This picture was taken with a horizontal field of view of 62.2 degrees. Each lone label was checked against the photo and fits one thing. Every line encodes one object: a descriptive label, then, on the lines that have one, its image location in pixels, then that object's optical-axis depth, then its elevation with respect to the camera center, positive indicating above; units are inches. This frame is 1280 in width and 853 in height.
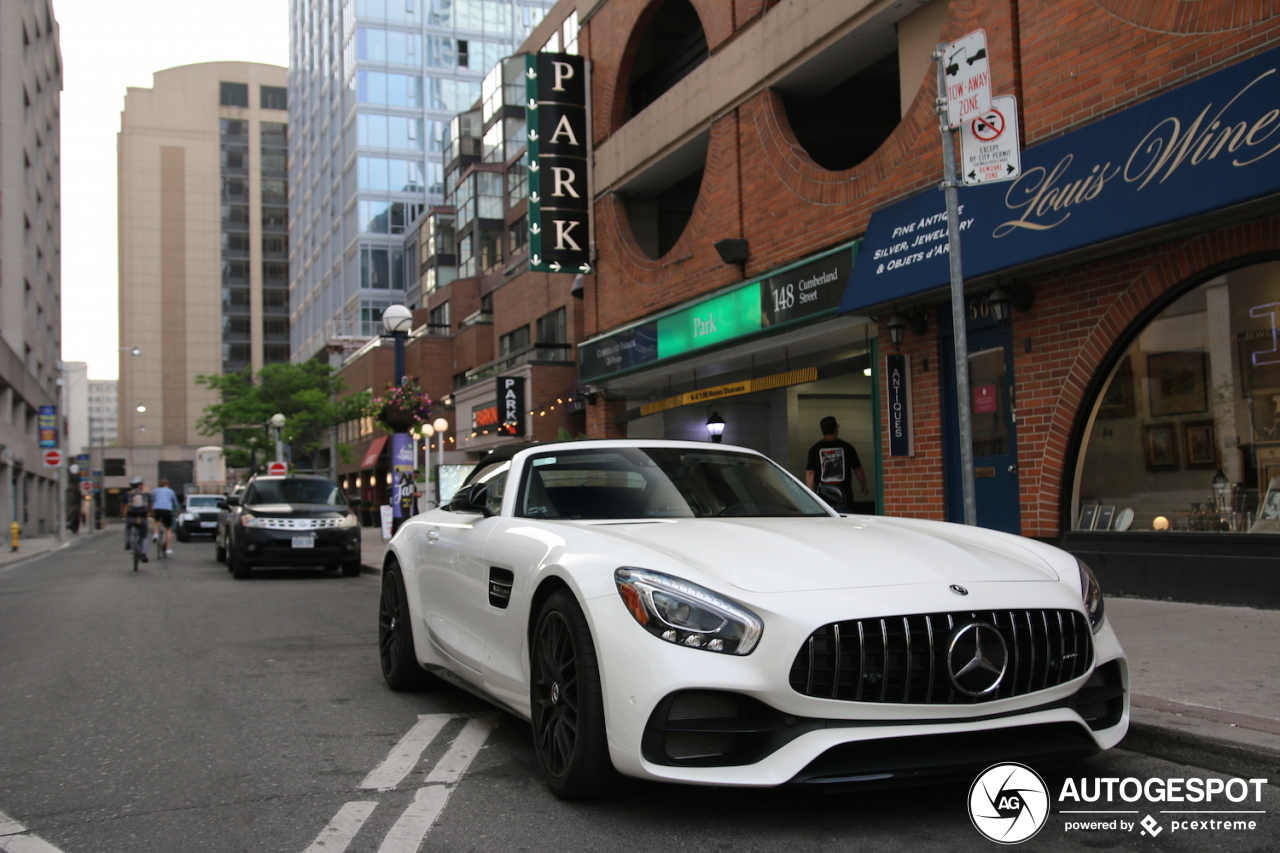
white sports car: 132.9 -24.0
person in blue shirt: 908.0 -15.2
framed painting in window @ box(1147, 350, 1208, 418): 356.8 +26.7
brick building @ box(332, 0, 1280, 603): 331.9 +80.1
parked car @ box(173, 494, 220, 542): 1348.4 -39.7
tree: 1939.0 +145.6
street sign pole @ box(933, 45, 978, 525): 269.1 +37.4
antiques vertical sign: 490.6 +30.6
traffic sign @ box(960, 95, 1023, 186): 277.0 +84.5
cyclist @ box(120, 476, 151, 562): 775.7 -19.1
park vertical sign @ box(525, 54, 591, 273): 813.9 +241.9
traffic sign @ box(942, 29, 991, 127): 276.1 +102.6
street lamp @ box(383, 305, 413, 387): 764.6 +113.9
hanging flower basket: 810.2 +58.5
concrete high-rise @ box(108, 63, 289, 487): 4360.2 +1018.1
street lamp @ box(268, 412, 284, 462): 1376.7 +80.8
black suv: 633.0 -29.8
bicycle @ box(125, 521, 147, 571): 771.4 -36.4
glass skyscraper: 2420.0 +860.6
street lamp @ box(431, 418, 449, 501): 964.3 +51.6
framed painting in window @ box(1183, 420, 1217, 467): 352.5 +5.1
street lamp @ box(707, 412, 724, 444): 737.7 +33.3
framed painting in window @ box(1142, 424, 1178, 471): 366.3 +4.9
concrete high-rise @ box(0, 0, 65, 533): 1699.1 +446.8
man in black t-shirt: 453.7 +3.8
